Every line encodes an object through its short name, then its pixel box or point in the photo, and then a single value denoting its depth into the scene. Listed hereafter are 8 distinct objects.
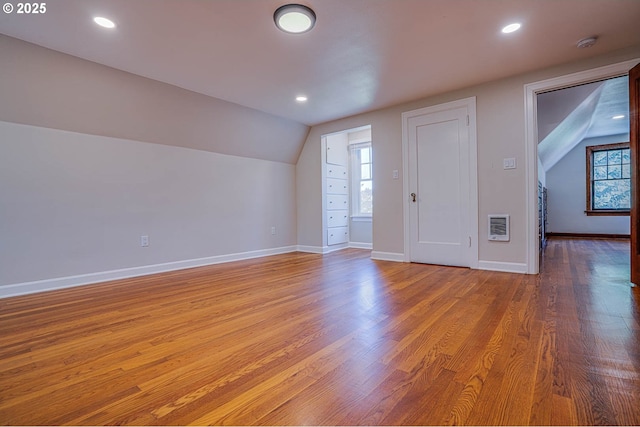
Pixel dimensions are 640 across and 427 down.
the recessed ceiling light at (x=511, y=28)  2.27
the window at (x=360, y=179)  5.79
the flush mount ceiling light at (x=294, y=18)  2.02
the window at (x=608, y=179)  6.75
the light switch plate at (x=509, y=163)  3.25
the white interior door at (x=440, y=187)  3.60
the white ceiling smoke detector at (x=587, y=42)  2.50
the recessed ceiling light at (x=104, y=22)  2.11
